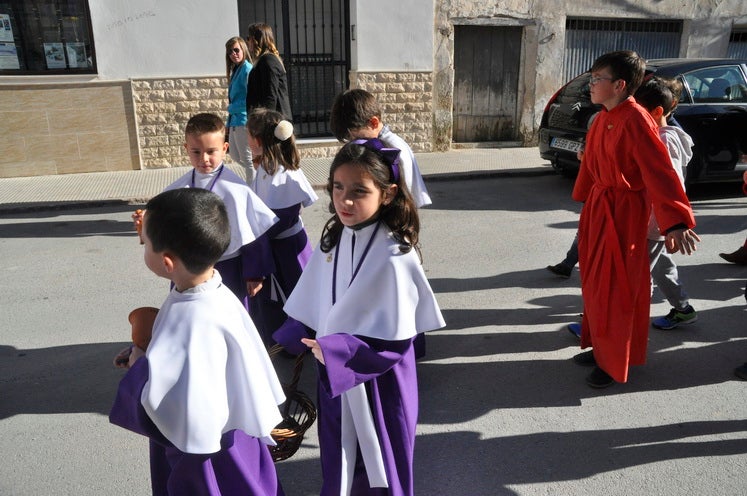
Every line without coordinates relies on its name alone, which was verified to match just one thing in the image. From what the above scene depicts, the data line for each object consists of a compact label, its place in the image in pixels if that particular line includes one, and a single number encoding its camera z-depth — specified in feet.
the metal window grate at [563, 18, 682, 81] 39.09
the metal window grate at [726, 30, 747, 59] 43.04
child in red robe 10.91
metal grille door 34.55
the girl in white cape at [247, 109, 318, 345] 12.17
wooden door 37.35
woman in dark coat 20.59
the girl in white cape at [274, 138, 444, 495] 7.47
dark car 25.41
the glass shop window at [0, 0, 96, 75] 28.81
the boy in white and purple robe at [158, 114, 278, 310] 10.69
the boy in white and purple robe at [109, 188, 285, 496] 5.86
